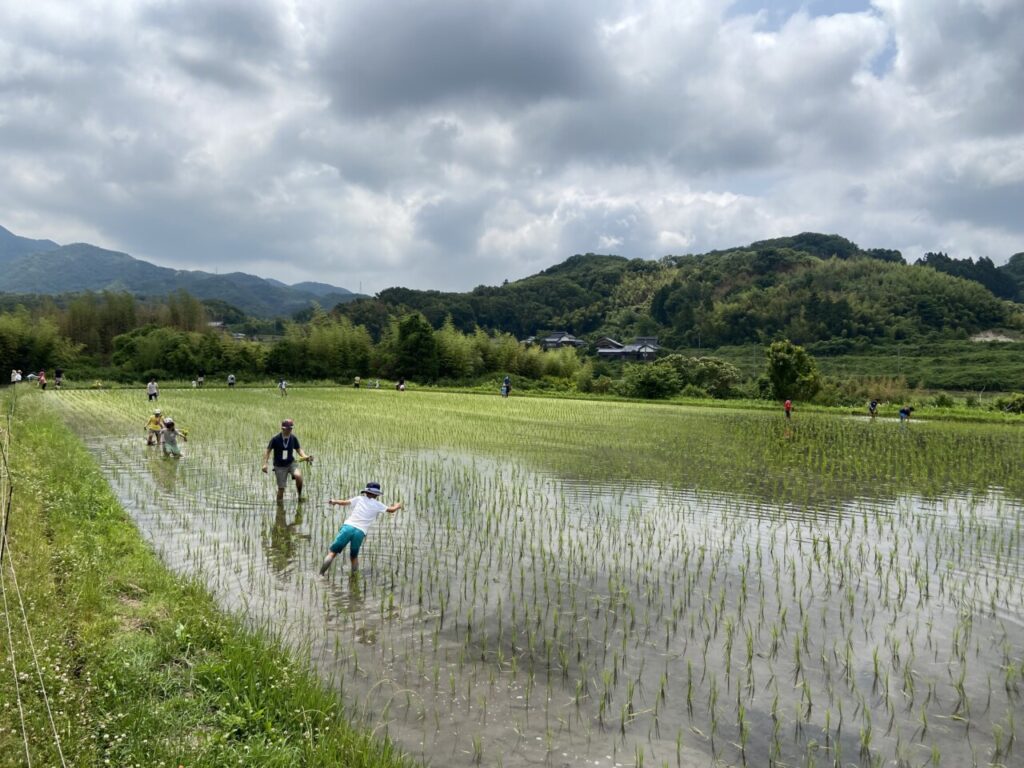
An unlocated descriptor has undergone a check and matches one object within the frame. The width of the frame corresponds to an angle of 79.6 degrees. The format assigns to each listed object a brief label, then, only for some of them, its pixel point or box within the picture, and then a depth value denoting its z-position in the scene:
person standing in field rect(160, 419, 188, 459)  14.32
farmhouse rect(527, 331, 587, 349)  106.19
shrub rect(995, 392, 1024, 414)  36.66
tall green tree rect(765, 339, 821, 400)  40.62
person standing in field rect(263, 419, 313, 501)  10.68
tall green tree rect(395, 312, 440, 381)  58.84
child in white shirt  7.06
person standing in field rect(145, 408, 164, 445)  15.82
